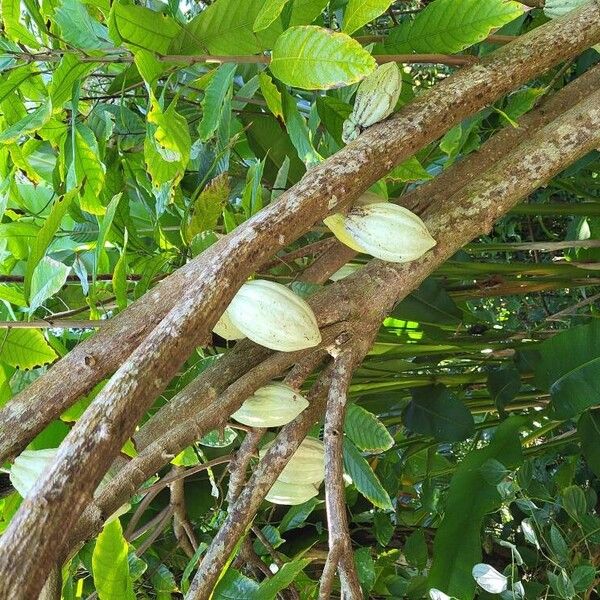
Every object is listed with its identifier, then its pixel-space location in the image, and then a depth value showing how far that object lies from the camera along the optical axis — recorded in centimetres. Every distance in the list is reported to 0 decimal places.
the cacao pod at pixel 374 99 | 63
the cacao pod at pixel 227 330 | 68
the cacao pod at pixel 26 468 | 64
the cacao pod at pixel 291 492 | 76
